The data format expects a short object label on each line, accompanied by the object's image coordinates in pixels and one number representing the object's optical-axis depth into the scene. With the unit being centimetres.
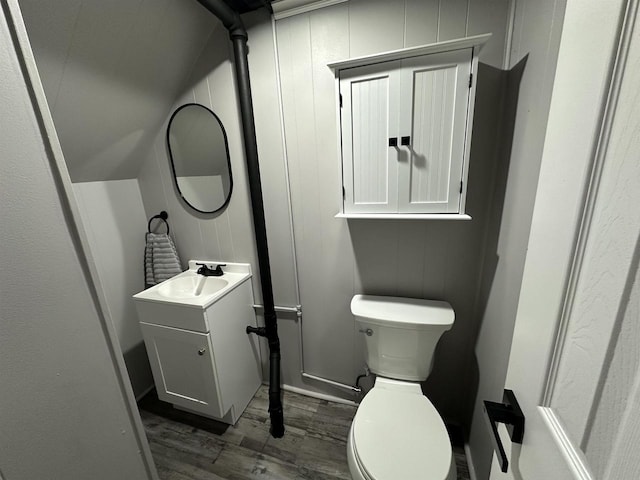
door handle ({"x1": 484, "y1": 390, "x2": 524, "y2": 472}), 49
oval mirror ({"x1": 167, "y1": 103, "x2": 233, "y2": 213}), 155
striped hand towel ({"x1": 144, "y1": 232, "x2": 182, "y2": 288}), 181
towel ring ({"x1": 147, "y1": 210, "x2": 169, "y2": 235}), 182
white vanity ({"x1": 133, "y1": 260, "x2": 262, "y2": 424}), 135
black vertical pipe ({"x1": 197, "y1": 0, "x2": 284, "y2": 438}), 123
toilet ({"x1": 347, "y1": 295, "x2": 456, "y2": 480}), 90
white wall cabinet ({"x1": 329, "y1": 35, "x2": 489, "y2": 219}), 98
